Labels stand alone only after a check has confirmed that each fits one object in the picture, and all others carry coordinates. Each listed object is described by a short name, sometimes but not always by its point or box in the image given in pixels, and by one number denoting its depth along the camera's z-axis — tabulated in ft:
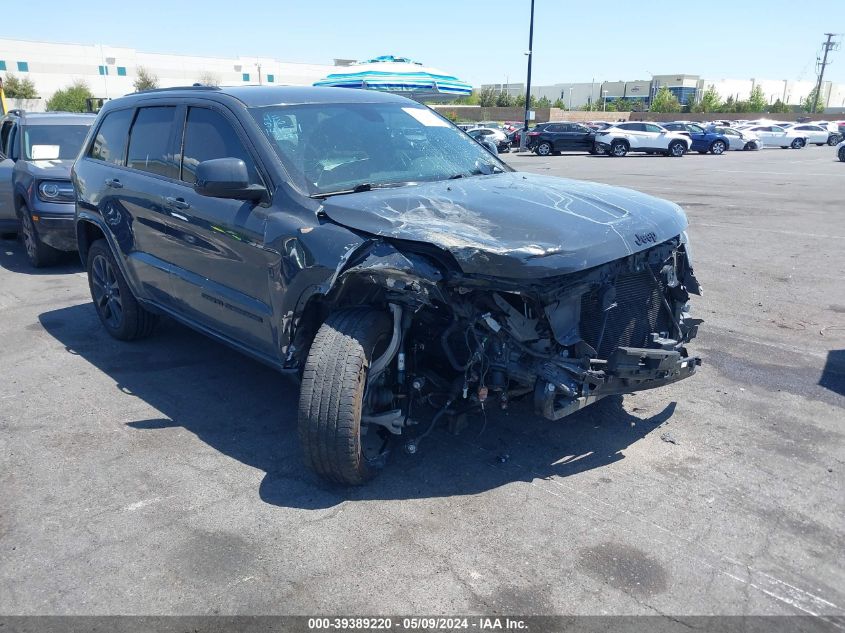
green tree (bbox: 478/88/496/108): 223.10
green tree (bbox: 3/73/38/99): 177.97
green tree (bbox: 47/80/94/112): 170.40
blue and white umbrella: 52.85
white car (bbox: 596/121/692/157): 111.01
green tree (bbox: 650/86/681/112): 241.14
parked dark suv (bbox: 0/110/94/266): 26.96
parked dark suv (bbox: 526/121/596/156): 111.86
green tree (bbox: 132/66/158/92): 197.98
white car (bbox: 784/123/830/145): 144.77
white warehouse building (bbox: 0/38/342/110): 203.82
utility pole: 292.81
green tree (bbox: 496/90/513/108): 216.35
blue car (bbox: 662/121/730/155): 119.75
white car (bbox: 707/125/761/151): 129.49
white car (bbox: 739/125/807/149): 139.85
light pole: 112.78
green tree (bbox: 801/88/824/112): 303.07
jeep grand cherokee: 10.73
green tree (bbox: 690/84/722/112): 235.48
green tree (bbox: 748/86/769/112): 246.27
